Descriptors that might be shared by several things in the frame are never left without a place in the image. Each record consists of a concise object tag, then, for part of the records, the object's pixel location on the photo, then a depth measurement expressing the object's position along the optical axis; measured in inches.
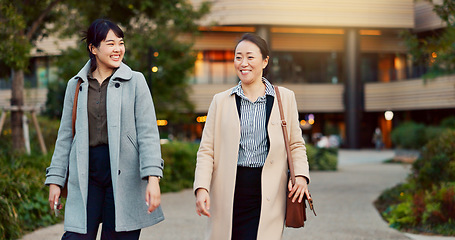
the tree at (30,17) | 416.8
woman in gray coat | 148.4
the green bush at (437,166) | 424.2
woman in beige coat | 159.9
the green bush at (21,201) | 304.3
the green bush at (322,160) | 973.2
